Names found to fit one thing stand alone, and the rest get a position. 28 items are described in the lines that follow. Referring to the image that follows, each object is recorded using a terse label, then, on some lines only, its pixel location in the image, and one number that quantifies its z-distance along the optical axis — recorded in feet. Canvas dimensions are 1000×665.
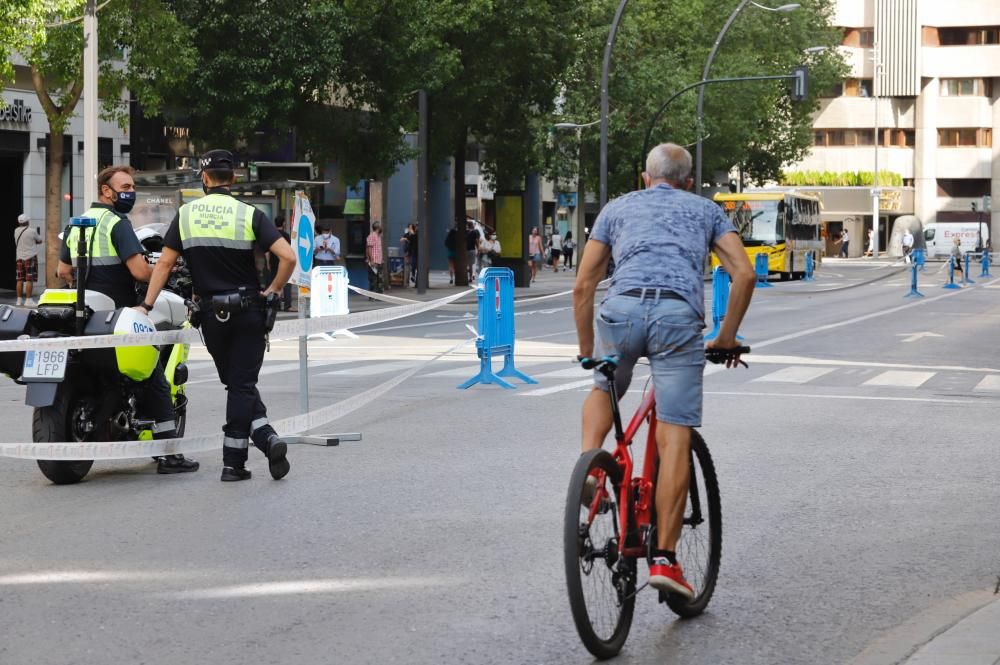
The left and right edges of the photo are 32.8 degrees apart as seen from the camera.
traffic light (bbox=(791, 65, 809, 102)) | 162.09
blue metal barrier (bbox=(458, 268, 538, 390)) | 51.13
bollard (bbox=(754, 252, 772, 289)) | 158.61
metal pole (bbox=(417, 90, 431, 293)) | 124.47
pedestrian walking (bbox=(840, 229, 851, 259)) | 303.07
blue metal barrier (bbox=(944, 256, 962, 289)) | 157.17
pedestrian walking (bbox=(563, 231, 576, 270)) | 221.87
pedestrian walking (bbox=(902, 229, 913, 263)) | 267.80
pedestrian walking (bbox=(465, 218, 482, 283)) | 153.79
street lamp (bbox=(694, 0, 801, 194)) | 169.99
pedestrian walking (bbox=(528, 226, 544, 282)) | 173.17
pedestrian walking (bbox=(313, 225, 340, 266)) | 113.29
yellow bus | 180.55
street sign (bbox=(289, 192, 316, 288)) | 39.14
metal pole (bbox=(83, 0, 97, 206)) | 79.66
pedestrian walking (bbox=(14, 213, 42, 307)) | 100.32
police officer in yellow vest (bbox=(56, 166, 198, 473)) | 30.94
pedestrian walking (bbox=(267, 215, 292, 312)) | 104.12
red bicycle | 16.98
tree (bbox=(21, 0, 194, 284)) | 92.73
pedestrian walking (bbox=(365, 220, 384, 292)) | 130.11
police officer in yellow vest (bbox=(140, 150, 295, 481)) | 29.45
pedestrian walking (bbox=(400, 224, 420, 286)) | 145.69
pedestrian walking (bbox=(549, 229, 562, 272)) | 204.13
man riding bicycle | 18.53
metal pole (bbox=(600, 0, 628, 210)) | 130.93
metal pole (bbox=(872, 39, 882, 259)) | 312.99
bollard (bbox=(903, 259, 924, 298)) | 134.31
